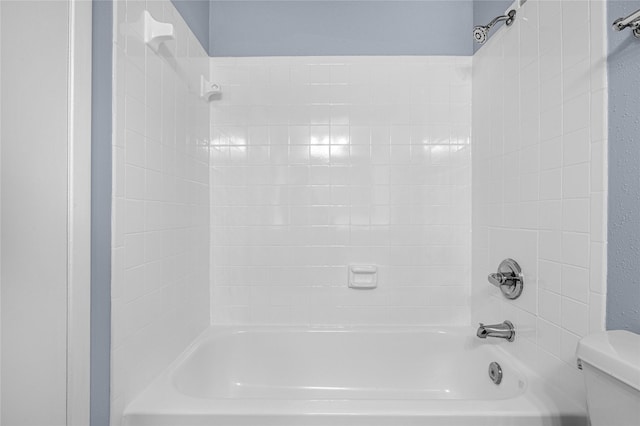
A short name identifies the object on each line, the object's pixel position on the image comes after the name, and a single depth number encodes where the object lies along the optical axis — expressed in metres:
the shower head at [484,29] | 1.50
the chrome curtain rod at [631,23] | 0.87
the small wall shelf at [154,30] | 1.24
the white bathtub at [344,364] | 1.62
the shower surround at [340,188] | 1.56
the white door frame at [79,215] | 0.92
